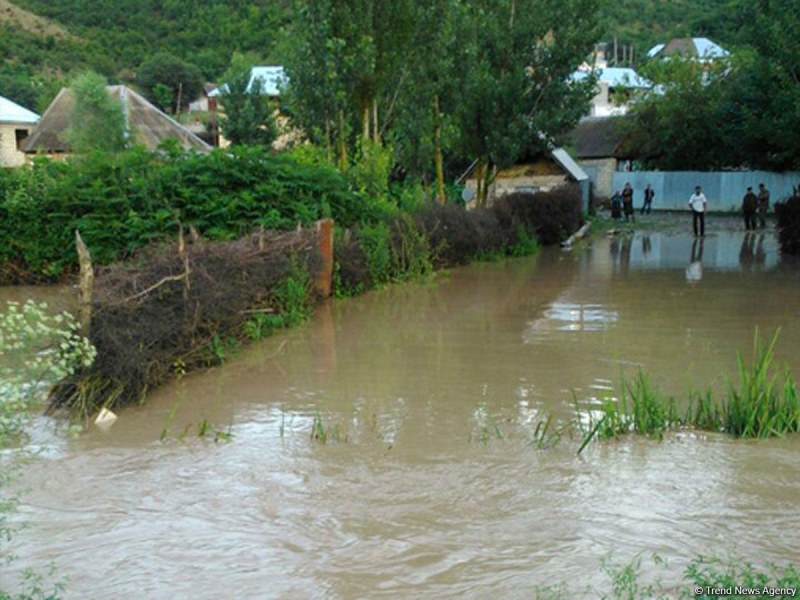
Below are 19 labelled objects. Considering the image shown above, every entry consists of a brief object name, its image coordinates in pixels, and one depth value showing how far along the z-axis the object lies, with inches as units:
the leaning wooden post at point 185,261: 399.9
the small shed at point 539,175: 1201.4
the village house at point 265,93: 1542.4
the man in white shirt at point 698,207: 1048.2
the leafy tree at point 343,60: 692.1
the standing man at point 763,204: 1160.8
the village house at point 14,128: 1481.3
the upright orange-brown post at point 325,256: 564.4
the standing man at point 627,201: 1266.0
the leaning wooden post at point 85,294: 337.7
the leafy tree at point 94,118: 1151.0
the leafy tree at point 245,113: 1617.9
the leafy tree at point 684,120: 1422.2
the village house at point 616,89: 1743.4
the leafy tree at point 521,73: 896.3
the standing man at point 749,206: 1124.5
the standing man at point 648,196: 1428.4
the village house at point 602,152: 1582.2
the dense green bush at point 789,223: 869.8
